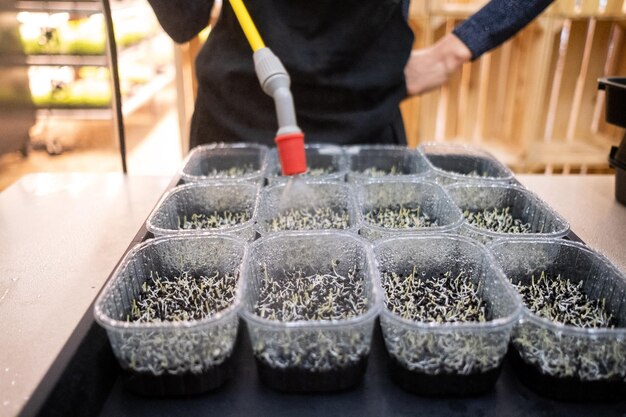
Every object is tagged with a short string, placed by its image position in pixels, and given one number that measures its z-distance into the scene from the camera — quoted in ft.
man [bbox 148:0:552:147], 4.58
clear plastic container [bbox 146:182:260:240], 3.77
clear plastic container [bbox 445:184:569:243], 3.59
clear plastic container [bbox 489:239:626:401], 2.18
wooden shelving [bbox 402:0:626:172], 8.66
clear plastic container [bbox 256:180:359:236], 3.76
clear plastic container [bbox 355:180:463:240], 3.86
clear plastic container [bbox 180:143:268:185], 4.80
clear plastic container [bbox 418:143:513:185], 4.73
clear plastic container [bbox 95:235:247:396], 2.21
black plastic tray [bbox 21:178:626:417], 2.20
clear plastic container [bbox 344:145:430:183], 4.81
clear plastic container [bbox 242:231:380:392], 2.21
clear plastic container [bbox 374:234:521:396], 2.21
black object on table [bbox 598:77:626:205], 3.76
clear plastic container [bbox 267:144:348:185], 4.62
